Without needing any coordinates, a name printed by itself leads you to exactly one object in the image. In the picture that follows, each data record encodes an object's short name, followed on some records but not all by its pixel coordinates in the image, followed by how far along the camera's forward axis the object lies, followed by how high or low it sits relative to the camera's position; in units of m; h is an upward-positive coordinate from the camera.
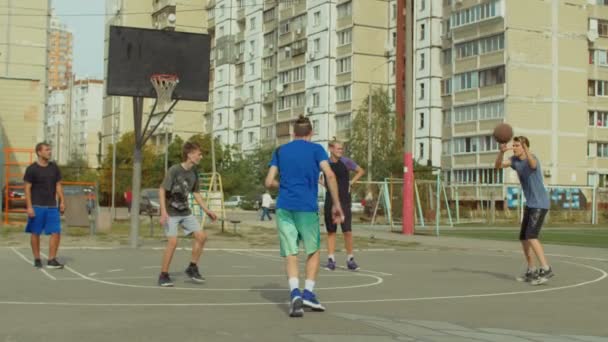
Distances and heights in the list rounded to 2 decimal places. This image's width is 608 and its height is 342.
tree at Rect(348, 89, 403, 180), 66.31 +3.99
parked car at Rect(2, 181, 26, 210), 32.78 -0.36
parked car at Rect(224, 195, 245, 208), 77.85 -1.16
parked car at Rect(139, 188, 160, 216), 45.86 -0.63
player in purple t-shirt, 14.67 -0.17
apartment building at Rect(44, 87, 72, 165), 189.38 +13.05
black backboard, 20.11 +2.91
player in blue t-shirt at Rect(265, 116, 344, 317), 9.38 -0.04
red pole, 27.78 +1.51
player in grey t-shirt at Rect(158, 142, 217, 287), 12.03 -0.20
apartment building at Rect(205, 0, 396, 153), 81.94 +12.38
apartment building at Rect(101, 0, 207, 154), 104.95 +19.48
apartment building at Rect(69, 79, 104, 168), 182.38 +14.63
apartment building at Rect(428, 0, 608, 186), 67.38 +8.24
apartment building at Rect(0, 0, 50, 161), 56.88 +9.42
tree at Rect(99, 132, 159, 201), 65.75 +1.68
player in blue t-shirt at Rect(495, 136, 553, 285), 12.59 -0.08
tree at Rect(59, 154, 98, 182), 53.31 +0.79
